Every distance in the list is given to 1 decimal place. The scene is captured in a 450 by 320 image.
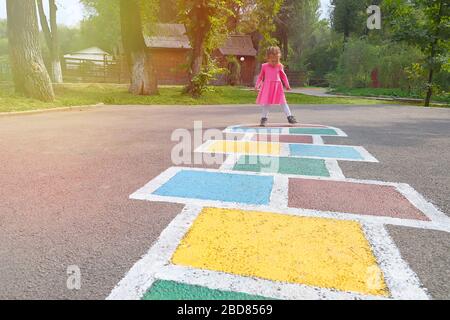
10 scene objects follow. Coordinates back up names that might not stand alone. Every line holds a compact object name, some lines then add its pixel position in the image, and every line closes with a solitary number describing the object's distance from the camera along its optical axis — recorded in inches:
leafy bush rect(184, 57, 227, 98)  653.3
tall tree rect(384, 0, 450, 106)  608.1
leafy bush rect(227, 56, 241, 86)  1348.2
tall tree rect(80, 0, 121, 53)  1579.7
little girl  298.2
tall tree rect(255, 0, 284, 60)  733.9
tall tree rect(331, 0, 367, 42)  1631.4
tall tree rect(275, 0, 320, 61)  1659.7
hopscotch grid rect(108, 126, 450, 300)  64.6
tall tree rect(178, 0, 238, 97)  631.6
